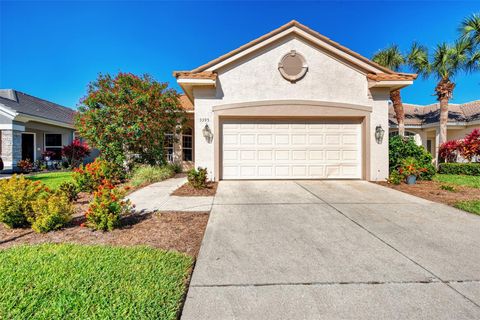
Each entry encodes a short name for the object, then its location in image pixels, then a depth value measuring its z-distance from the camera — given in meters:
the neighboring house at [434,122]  16.08
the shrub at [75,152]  15.41
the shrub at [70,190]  5.95
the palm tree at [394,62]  13.50
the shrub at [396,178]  8.33
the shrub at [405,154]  9.61
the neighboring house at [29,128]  12.84
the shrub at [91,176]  7.29
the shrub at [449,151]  12.90
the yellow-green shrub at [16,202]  4.13
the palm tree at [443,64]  12.83
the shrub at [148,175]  8.75
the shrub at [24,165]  13.02
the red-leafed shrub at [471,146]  11.47
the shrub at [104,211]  4.04
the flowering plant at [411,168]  8.39
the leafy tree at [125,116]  9.31
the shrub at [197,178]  7.43
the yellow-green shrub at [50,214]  3.98
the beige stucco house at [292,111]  8.89
